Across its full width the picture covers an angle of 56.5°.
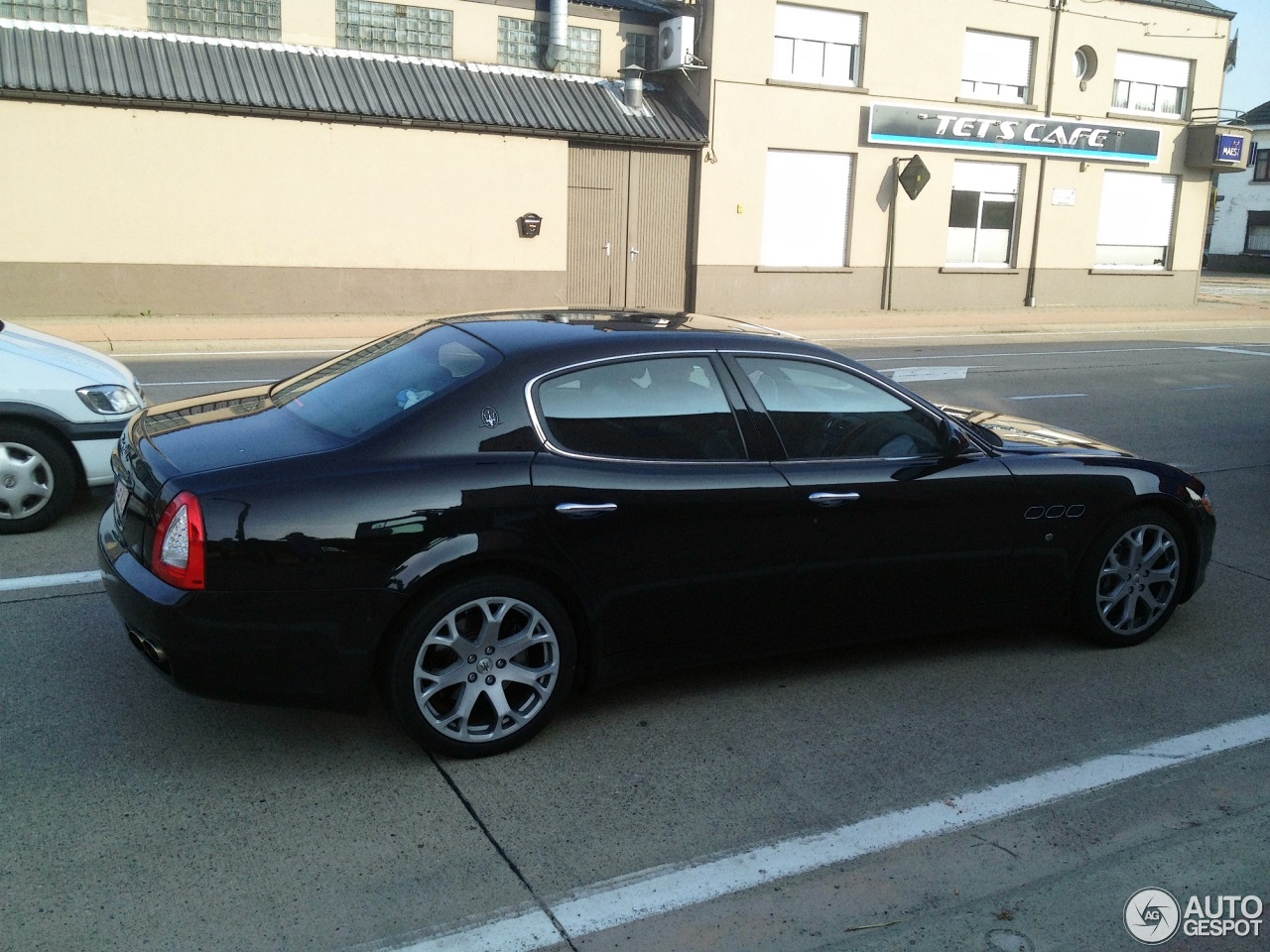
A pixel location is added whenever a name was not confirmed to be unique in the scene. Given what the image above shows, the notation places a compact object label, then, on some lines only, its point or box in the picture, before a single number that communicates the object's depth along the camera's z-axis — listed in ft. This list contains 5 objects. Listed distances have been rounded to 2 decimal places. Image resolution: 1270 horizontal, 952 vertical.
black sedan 12.82
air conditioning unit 71.77
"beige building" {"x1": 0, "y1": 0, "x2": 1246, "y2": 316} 59.52
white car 21.44
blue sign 93.04
